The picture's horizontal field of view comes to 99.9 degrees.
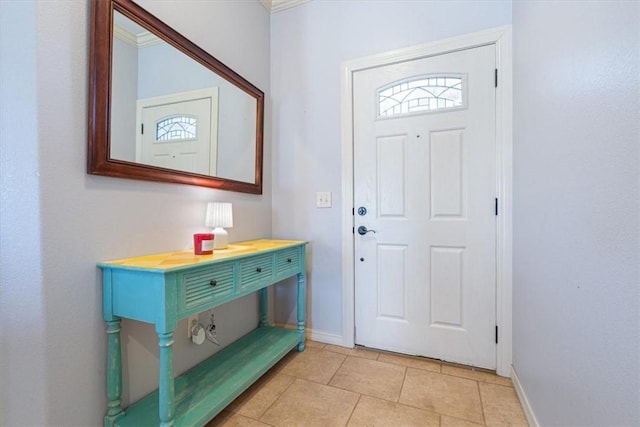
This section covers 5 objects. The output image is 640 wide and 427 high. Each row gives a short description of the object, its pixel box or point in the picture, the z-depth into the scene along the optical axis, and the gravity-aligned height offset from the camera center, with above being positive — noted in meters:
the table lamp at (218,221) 1.59 -0.05
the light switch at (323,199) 2.16 +0.12
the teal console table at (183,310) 1.08 -0.41
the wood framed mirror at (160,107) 1.15 +0.58
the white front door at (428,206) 1.77 +0.06
